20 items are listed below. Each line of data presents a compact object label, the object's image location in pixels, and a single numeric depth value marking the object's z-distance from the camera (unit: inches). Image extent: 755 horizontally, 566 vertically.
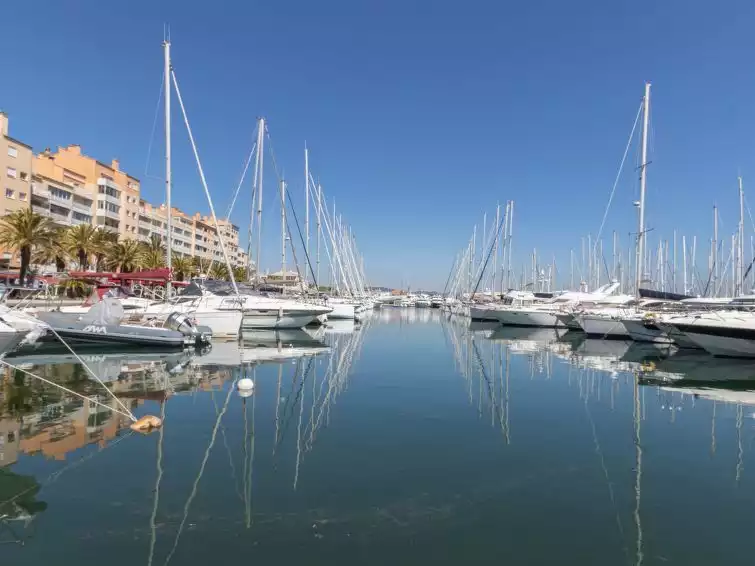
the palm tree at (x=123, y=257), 2295.8
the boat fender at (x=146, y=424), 457.1
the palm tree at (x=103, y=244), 2119.8
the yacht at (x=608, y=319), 1503.4
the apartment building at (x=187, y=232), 3874.3
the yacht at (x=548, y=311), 1961.1
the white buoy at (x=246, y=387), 624.9
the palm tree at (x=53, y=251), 1899.6
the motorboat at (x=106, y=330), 1003.3
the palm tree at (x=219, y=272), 3393.2
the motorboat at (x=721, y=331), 1005.8
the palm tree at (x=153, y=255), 2443.4
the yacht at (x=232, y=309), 1232.1
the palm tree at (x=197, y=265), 2998.8
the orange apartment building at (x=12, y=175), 2407.7
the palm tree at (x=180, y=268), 2706.7
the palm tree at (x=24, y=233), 1769.2
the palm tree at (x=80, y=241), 2069.4
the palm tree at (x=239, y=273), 3748.0
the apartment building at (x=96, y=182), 3016.2
